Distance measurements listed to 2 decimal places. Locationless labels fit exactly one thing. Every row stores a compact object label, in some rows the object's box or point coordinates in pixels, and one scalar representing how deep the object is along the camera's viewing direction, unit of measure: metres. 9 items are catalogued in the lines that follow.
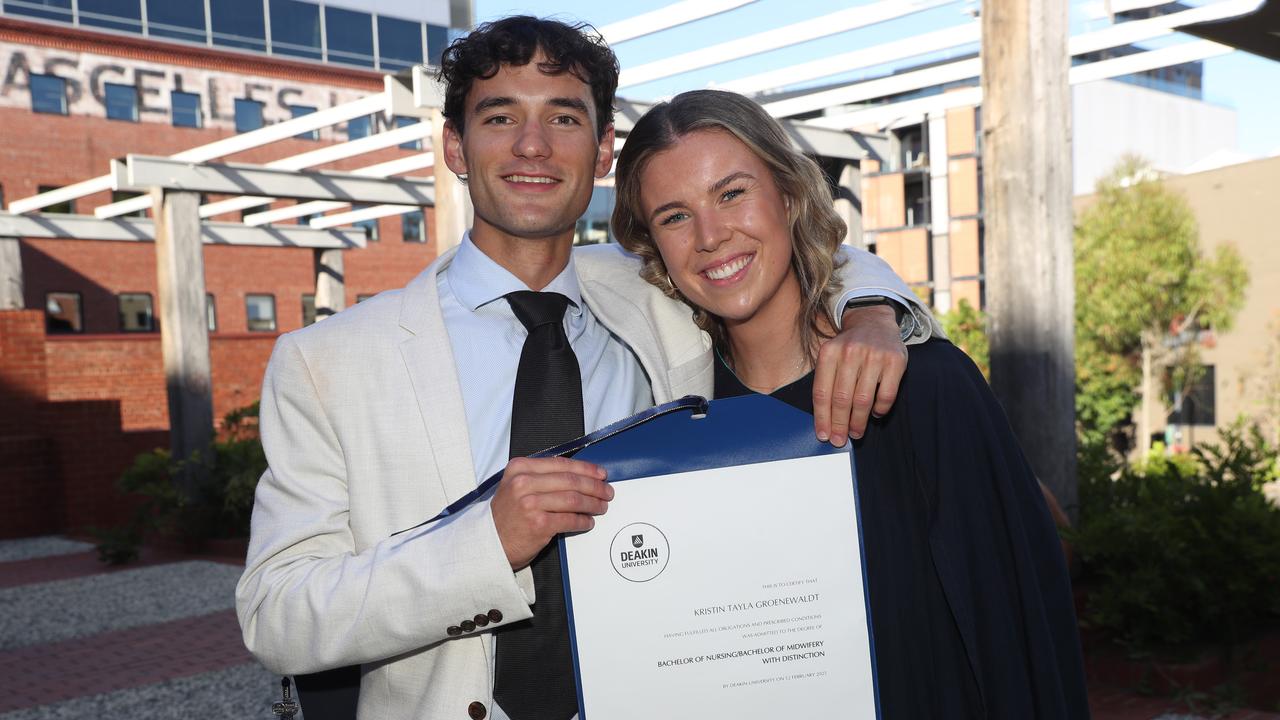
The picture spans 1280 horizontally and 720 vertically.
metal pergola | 7.79
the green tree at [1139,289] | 26.55
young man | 1.63
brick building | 20.62
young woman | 1.67
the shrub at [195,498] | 11.29
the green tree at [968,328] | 15.53
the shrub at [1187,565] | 4.78
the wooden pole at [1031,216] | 4.96
